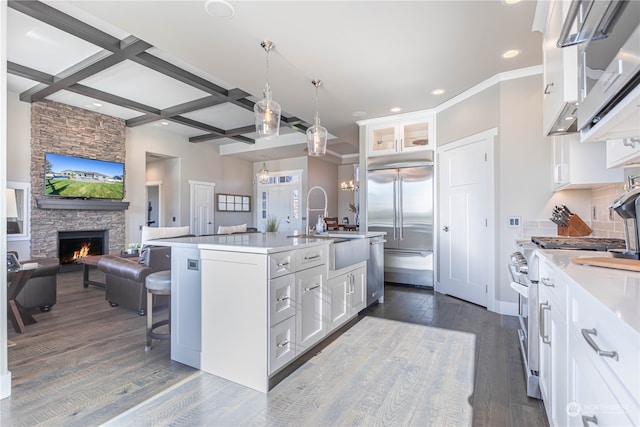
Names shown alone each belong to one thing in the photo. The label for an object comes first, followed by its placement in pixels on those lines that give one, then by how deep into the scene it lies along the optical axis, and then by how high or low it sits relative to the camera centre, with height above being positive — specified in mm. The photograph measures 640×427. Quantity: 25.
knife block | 2846 -108
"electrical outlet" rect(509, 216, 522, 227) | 3482 -56
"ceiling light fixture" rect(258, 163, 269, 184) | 7620 +1035
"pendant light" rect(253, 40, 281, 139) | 2996 +1003
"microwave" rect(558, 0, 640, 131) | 885 +554
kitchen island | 1945 -606
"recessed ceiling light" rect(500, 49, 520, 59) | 3047 +1629
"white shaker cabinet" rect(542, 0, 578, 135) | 1470 +758
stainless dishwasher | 3637 -681
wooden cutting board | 1156 -188
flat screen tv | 5555 +735
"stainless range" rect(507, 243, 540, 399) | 1829 -561
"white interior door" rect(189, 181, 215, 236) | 8070 +214
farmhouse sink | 2735 -334
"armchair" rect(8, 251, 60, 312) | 3234 -792
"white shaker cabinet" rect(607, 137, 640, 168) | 1438 +325
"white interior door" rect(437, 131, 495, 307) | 3766 -27
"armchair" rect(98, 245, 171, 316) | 3398 -694
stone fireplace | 5402 +1263
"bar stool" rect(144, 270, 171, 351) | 2395 -571
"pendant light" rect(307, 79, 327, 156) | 3568 +904
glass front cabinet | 4785 +1313
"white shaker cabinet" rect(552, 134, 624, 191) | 2320 +393
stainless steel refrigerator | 4691 +0
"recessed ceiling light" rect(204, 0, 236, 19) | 2364 +1632
